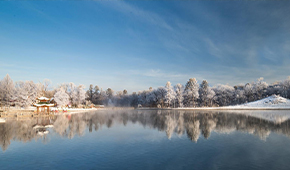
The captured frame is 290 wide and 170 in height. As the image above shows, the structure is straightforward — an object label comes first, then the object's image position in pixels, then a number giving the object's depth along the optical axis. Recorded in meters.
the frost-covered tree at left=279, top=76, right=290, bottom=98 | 102.05
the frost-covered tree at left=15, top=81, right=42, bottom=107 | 71.82
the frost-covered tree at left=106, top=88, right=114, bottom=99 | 175.48
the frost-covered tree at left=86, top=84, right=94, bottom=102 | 148.86
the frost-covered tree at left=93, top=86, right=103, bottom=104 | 150.12
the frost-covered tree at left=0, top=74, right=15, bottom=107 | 66.54
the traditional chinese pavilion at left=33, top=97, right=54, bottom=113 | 59.46
